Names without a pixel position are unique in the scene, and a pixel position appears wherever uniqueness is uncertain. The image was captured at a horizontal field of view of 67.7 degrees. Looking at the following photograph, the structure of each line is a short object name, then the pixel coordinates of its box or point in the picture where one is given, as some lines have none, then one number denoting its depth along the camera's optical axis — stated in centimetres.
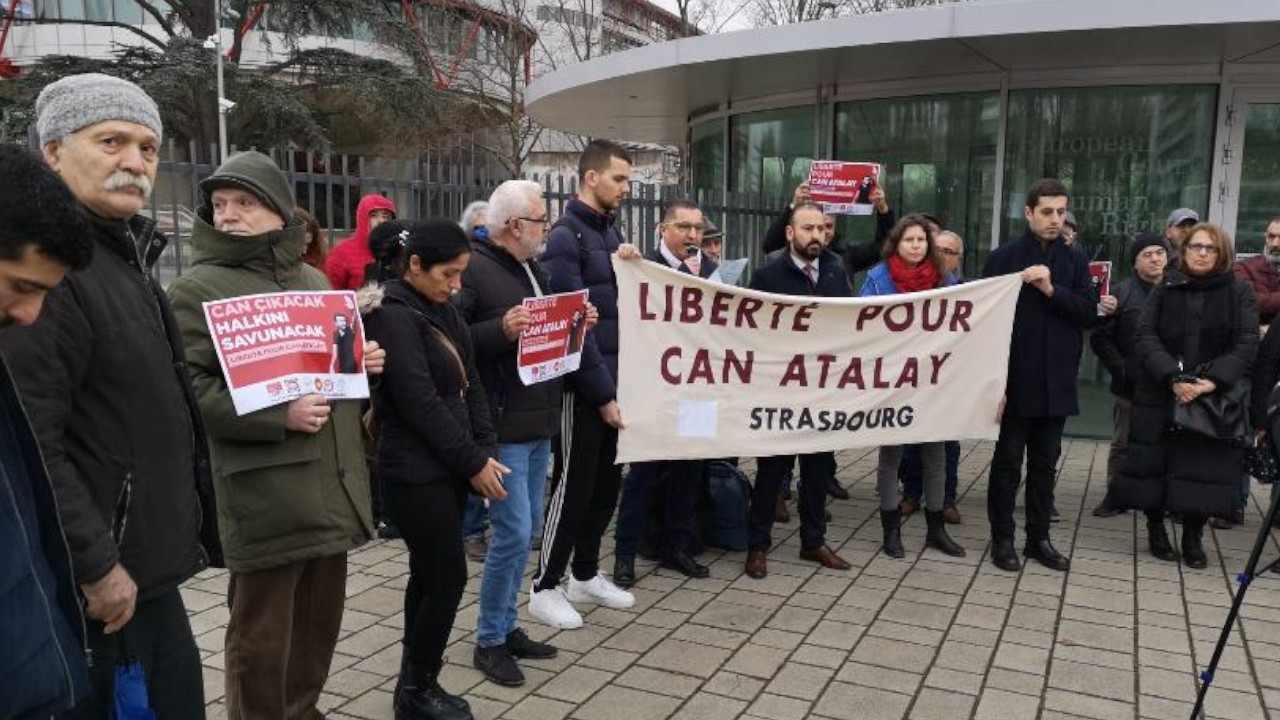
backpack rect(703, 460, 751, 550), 573
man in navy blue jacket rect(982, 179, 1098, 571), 540
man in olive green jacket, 270
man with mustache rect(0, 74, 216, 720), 202
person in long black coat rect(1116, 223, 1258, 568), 547
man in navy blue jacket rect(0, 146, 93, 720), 153
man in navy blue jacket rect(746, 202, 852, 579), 530
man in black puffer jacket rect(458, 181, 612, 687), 383
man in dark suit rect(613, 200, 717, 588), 513
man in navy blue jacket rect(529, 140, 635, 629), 446
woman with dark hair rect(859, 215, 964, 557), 571
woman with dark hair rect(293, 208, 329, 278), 514
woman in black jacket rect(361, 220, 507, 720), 321
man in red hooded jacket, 605
